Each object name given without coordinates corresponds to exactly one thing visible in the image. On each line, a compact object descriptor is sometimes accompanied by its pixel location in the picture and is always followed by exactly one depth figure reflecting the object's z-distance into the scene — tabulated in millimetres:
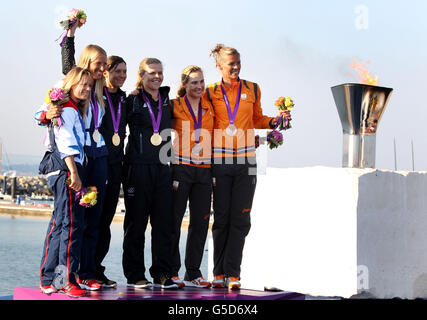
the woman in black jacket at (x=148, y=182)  10023
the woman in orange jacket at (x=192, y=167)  10422
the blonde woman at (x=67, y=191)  8875
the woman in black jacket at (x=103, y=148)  9461
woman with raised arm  9398
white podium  12555
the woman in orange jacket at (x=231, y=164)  10633
